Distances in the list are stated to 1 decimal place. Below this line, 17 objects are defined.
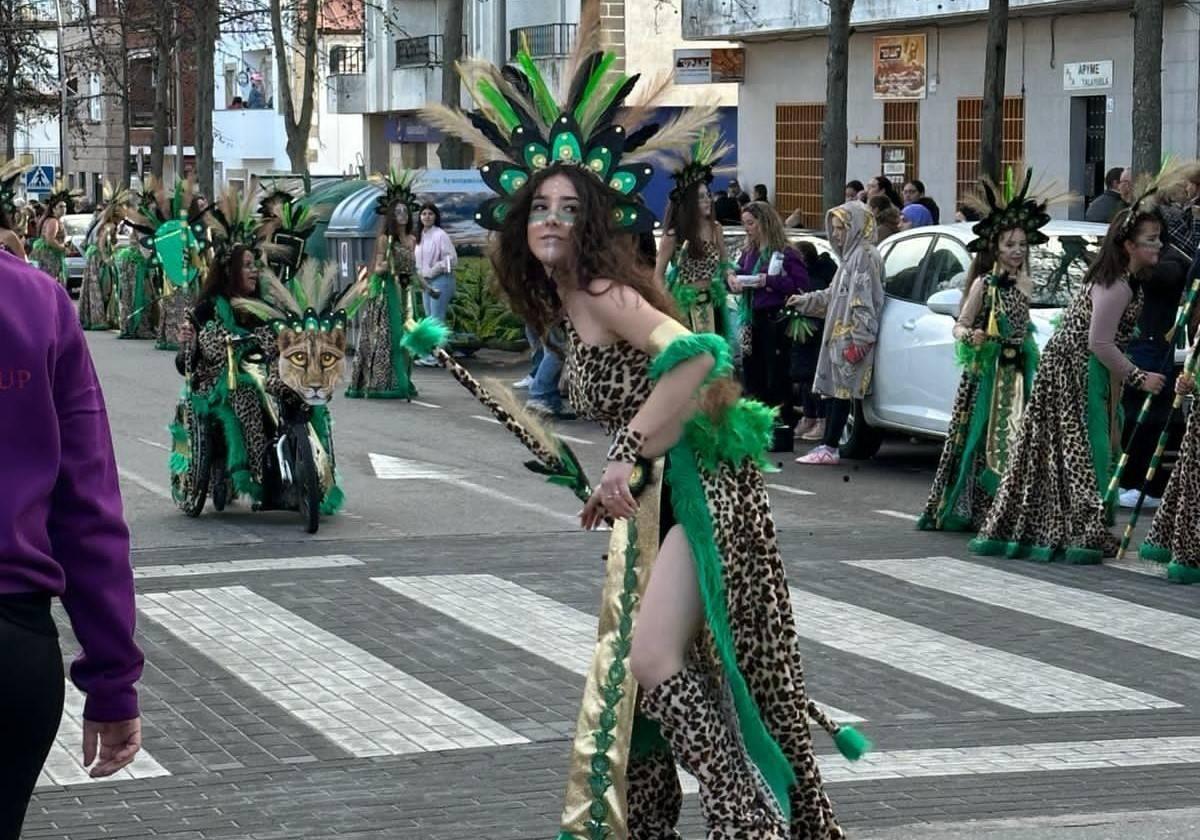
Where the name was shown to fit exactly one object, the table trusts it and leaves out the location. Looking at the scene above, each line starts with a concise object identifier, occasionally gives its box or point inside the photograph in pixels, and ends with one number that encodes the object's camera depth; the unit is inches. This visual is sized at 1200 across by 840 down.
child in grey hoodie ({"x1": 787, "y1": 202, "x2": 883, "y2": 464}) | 612.7
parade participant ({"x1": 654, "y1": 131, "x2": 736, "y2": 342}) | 621.3
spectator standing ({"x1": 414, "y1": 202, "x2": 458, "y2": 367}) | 960.9
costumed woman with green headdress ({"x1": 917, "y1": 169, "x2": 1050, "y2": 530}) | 484.1
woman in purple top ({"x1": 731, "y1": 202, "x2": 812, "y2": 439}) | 665.6
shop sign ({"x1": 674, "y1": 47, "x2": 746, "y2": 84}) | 1589.6
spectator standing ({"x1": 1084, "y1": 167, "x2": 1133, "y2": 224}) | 789.9
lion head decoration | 501.7
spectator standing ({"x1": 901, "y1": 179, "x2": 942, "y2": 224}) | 986.1
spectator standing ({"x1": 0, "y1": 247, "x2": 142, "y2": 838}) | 139.6
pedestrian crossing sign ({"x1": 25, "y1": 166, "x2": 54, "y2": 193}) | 2289.4
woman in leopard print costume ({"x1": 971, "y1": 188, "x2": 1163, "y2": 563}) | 456.1
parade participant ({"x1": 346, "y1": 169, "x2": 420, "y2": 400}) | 844.0
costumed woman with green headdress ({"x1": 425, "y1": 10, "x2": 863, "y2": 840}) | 211.3
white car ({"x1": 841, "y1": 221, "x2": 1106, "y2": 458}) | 577.3
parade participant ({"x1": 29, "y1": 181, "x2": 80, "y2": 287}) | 1246.9
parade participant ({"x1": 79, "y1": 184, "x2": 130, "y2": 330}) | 1274.6
